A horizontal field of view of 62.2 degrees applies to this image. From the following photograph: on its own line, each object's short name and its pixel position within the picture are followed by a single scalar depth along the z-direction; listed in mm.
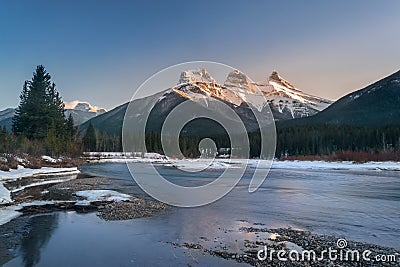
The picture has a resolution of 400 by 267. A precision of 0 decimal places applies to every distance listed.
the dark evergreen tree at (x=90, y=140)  123231
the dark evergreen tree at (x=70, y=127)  91450
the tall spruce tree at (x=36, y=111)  67188
